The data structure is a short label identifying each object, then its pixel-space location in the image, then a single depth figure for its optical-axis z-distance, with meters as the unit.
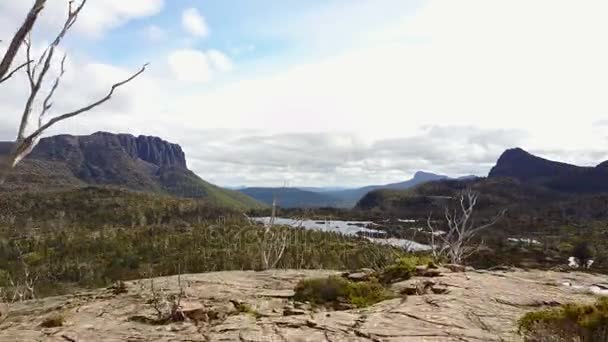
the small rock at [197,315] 10.47
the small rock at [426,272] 13.97
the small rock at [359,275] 14.14
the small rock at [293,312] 10.82
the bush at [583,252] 70.44
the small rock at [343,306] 11.63
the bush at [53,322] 10.56
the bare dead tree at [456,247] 24.31
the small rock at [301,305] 11.47
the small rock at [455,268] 15.28
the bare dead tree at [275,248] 20.09
